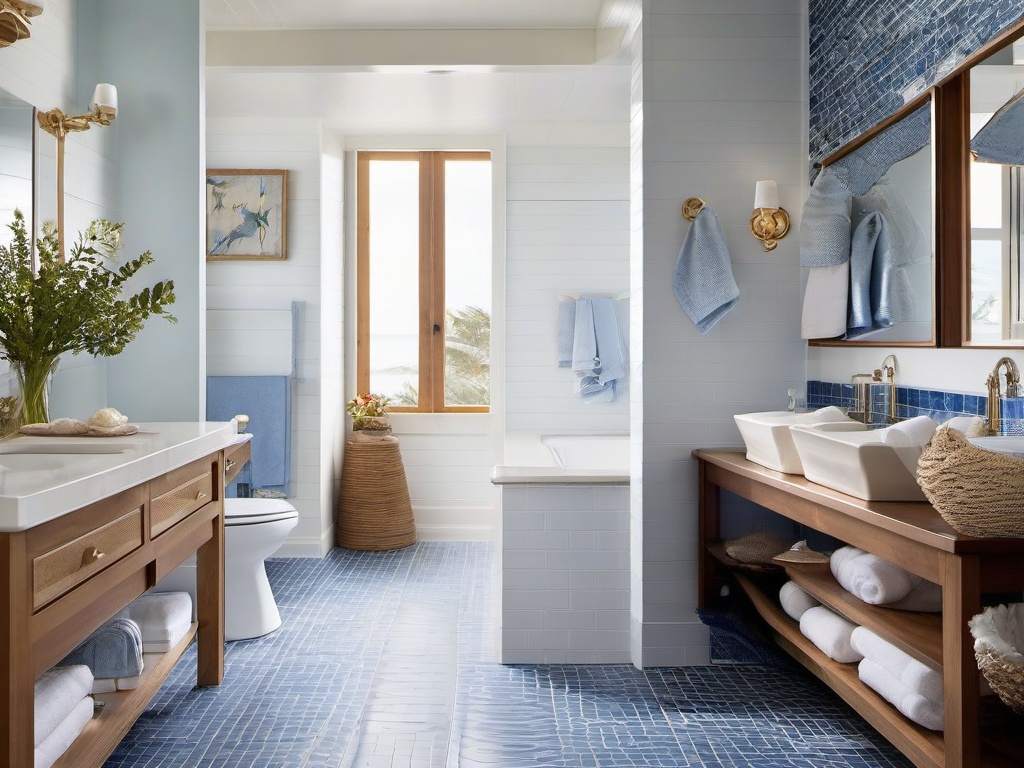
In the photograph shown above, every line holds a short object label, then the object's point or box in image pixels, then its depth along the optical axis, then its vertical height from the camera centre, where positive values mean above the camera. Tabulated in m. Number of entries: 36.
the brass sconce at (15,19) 2.03 +0.89
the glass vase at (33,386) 2.28 -0.02
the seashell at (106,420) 2.27 -0.11
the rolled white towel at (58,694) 1.72 -0.69
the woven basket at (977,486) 1.47 -0.19
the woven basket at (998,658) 1.42 -0.48
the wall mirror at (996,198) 1.85 +0.42
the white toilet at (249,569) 3.07 -0.71
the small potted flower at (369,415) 4.71 -0.20
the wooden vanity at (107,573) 1.38 -0.41
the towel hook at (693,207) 2.92 +0.61
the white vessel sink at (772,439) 2.30 -0.17
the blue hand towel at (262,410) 4.41 -0.17
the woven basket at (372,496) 4.64 -0.65
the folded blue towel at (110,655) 2.14 -0.72
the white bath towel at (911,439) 1.79 -0.13
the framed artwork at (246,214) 4.44 +0.89
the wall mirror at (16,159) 2.32 +0.63
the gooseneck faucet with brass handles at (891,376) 2.40 +0.01
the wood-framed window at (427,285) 5.01 +0.57
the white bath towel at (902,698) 1.75 -0.70
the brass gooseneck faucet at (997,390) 1.86 -0.02
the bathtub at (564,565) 2.98 -0.68
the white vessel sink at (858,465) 1.82 -0.20
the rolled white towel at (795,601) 2.42 -0.65
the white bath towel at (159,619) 2.42 -0.71
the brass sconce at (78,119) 2.57 +0.82
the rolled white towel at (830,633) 2.13 -0.67
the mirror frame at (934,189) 2.15 +0.49
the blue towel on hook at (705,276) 2.83 +0.36
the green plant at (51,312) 2.20 +0.18
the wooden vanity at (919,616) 1.53 -0.50
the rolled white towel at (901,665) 1.78 -0.65
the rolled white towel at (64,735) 1.69 -0.76
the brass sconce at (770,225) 2.89 +0.54
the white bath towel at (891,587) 1.98 -0.50
